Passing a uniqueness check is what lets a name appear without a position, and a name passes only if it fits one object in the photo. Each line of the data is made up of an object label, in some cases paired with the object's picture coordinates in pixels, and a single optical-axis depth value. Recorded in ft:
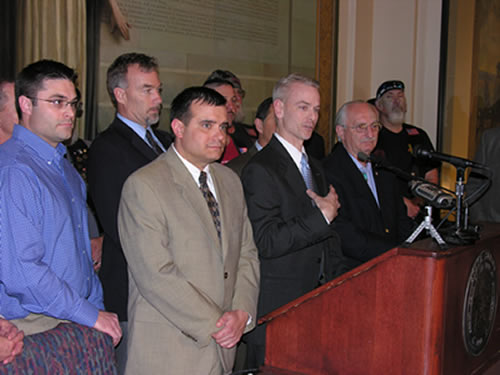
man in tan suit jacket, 6.58
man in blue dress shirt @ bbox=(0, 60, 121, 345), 5.98
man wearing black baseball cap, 15.56
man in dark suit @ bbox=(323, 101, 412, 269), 8.82
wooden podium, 6.07
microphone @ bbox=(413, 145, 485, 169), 7.27
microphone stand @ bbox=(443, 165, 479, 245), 6.72
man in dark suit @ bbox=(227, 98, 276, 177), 11.69
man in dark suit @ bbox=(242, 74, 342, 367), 7.73
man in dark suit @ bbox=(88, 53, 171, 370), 8.08
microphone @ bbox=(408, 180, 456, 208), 6.94
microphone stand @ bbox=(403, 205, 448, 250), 6.43
